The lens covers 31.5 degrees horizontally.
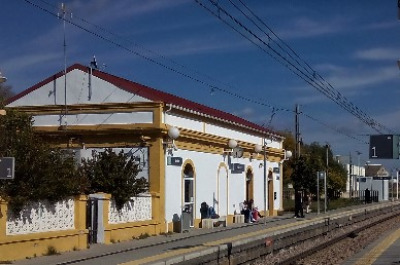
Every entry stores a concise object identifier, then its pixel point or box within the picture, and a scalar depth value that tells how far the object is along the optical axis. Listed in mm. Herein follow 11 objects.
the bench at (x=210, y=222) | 31344
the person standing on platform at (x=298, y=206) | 39812
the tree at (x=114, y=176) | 24312
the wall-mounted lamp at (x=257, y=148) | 38781
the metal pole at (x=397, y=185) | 98650
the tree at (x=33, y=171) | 18516
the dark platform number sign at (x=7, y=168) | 14172
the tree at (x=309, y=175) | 47156
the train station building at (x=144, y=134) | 27625
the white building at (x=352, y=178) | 92912
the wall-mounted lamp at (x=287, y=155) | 46212
